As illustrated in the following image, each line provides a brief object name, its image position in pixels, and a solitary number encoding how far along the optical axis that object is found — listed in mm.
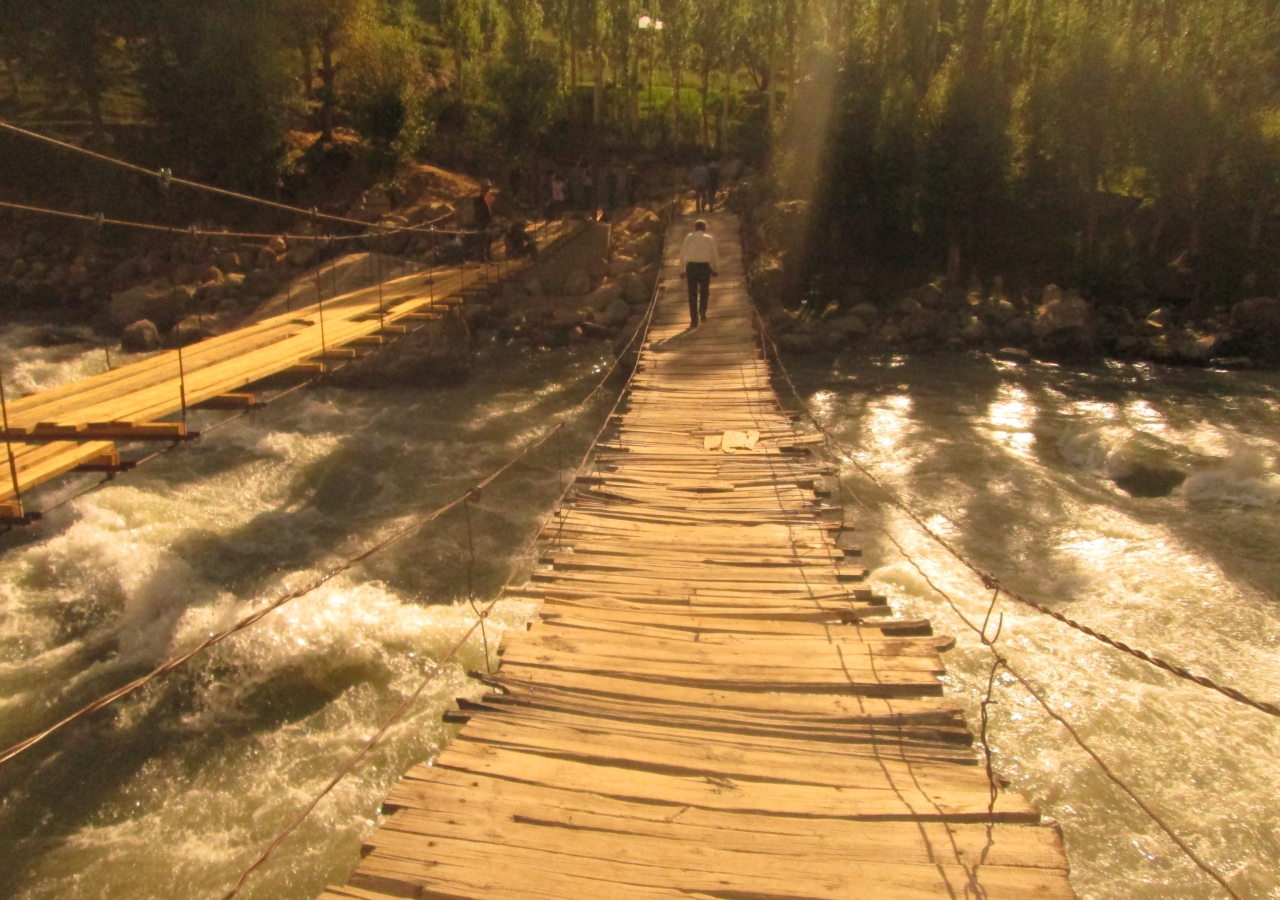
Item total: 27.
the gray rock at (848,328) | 14648
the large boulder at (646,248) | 15953
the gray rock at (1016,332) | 14633
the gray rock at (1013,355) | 13945
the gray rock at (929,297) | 15539
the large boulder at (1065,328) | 14273
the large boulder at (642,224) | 16828
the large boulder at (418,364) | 12555
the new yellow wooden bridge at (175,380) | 4562
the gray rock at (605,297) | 14719
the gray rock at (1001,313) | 14992
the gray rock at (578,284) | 15281
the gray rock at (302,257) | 16172
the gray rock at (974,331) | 14562
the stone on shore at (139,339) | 13906
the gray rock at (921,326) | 14602
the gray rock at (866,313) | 15227
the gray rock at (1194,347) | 13992
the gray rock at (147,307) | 15219
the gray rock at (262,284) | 15648
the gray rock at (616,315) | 14375
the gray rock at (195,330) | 13625
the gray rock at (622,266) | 15602
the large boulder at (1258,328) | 14359
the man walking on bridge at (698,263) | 9641
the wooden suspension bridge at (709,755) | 2555
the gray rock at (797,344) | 14133
